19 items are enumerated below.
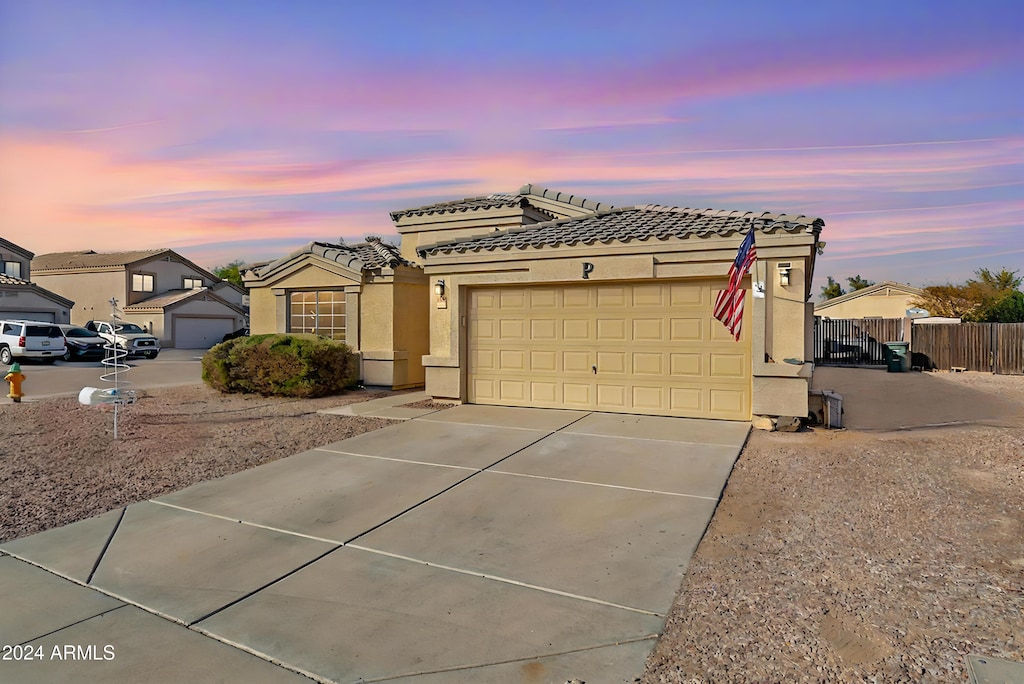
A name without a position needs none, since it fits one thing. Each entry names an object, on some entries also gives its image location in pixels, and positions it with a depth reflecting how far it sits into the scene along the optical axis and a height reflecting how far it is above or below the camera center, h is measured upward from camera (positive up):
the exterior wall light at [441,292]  12.16 +0.78
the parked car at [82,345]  25.42 -0.69
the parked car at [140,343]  28.30 -0.67
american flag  8.41 +0.53
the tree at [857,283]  64.99 +5.39
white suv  23.66 -0.53
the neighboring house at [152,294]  38.78 +2.46
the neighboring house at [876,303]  40.12 +2.09
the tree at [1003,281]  36.34 +3.18
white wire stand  9.13 -1.03
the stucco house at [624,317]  9.38 +0.26
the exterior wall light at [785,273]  9.25 +0.91
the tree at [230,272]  66.70 +7.05
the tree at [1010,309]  28.27 +1.12
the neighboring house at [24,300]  31.30 +1.57
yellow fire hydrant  12.90 -1.13
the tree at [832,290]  66.38 +4.66
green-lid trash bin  23.33 -0.97
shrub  13.20 -0.83
